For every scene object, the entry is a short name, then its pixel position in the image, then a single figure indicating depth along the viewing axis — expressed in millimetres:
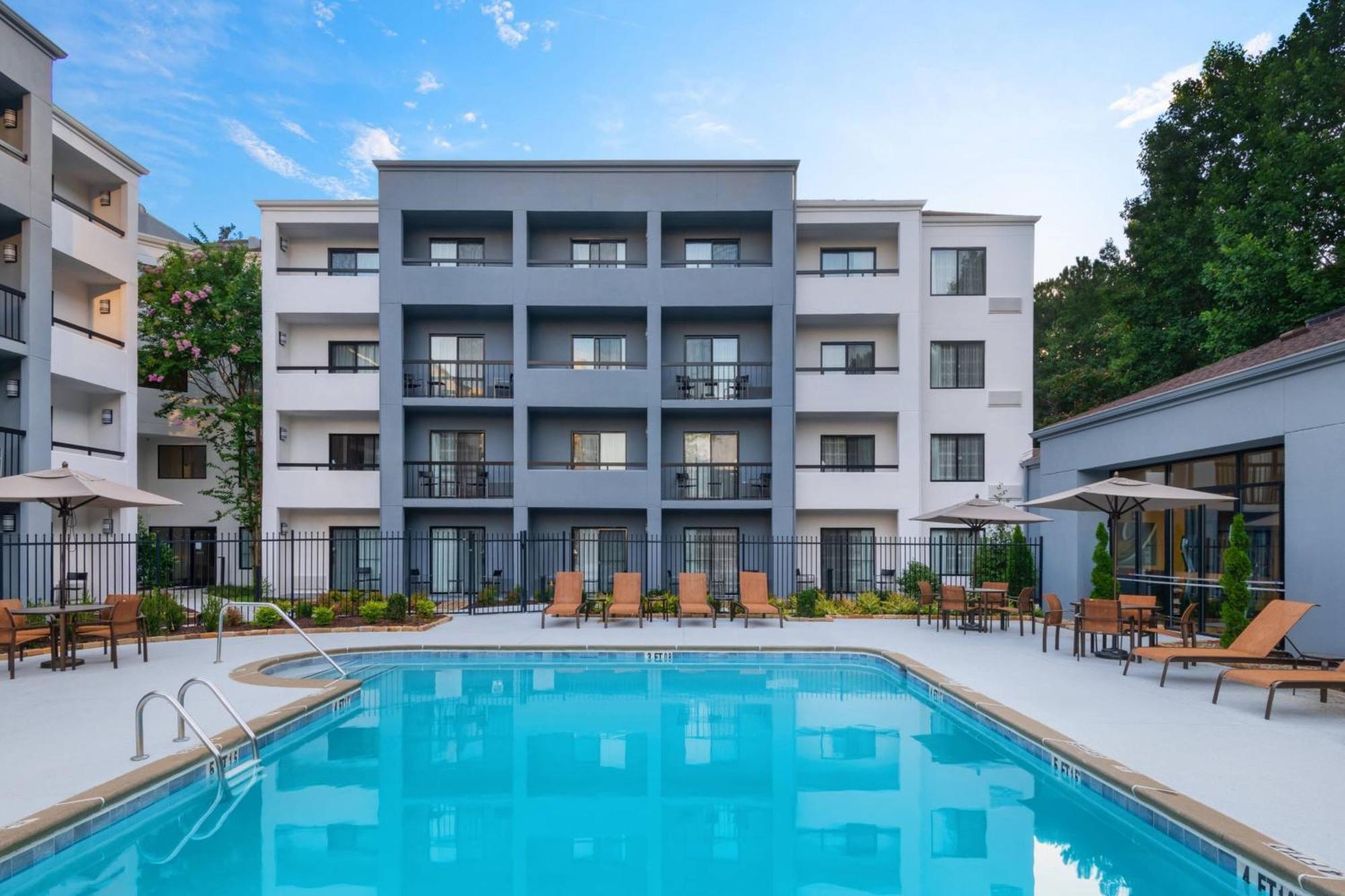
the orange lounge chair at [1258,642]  8742
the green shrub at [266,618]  14438
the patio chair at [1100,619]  10688
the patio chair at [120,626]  10359
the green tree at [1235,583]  10195
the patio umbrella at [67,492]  10172
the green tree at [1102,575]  13148
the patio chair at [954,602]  14242
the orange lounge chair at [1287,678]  7258
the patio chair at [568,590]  15766
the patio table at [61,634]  10140
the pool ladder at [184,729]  5899
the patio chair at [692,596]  15656
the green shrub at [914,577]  18875
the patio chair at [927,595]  15047
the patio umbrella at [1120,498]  10898
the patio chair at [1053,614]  11750
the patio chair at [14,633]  9727
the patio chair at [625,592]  15602
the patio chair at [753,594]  15602
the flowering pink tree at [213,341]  21953
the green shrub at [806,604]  16531
